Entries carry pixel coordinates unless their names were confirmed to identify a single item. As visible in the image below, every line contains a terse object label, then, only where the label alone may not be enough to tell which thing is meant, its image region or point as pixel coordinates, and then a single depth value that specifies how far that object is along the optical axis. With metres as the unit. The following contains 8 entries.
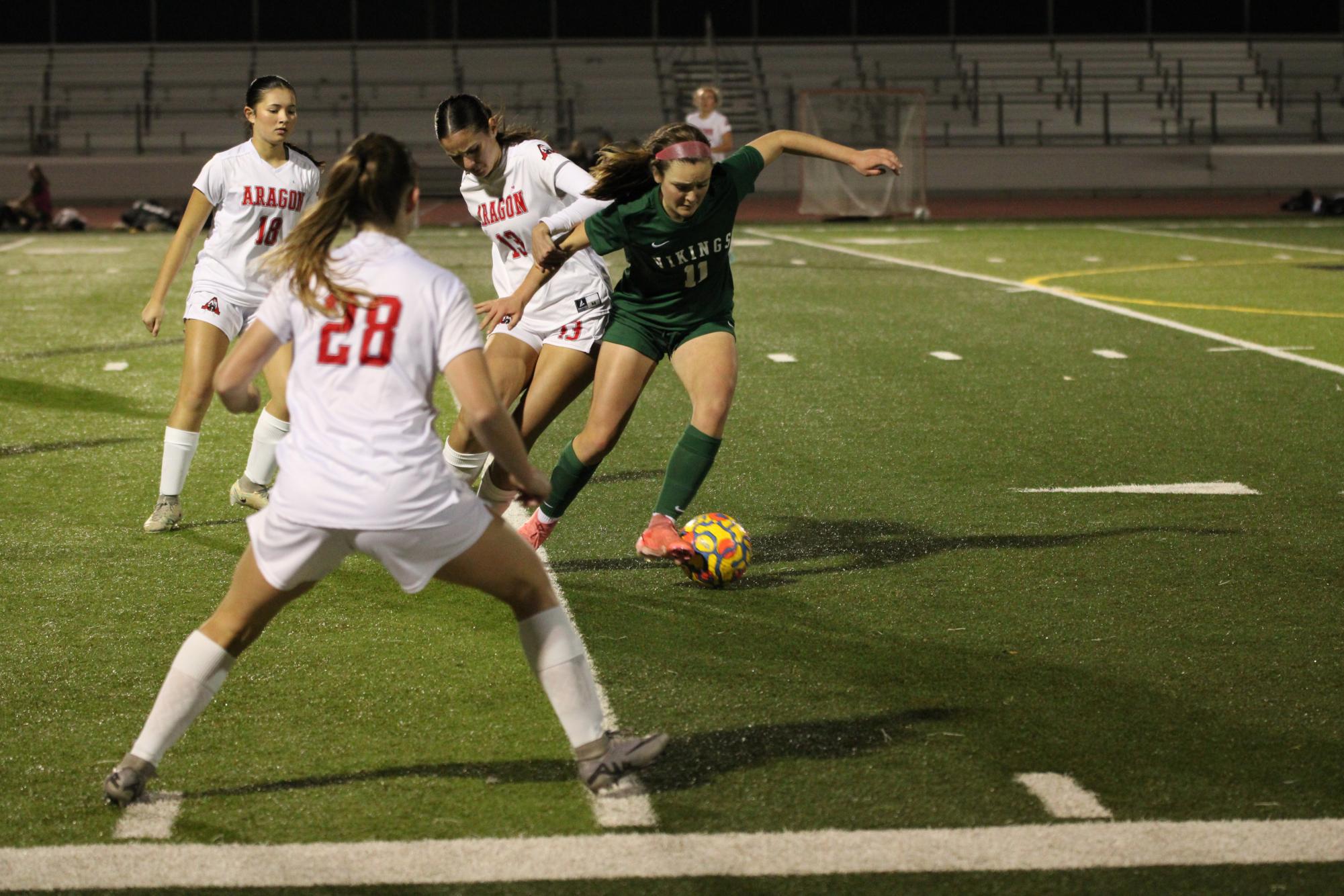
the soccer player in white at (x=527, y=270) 12.87
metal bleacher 72.31
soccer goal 58.69
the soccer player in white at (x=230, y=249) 14.09
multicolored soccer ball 11.77
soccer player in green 11.83
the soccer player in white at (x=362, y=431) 7.16
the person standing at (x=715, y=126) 43.44
